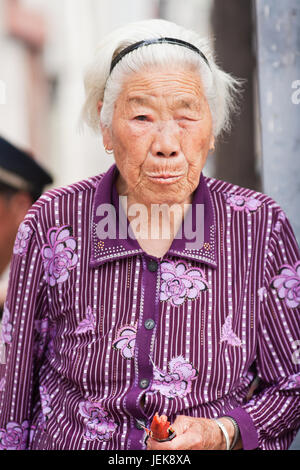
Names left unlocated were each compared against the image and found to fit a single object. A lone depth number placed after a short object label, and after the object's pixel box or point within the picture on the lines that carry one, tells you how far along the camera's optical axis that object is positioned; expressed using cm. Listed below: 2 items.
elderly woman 191
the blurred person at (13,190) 276
